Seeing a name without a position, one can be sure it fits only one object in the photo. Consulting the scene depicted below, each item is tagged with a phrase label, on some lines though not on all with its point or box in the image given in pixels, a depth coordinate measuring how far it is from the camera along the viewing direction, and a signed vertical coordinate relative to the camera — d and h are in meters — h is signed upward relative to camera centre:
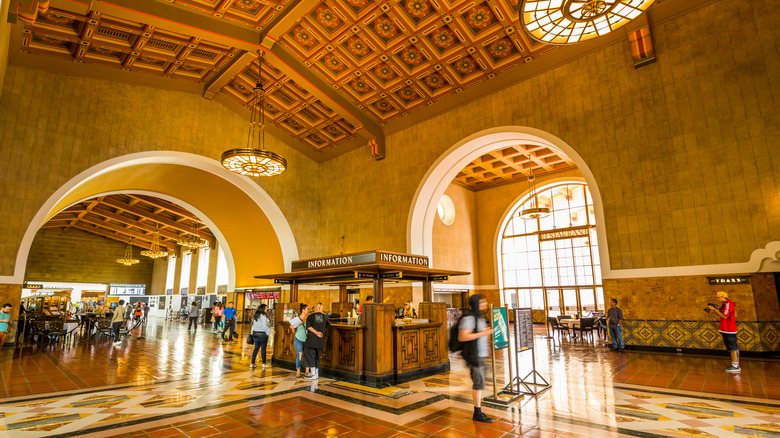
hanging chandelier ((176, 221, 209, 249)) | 20.50 +2.60
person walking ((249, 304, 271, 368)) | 7.47 -0.81
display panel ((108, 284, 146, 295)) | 29.77 +0.02
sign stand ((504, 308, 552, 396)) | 5.14 -0.79
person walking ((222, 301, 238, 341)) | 12.27 -0.97
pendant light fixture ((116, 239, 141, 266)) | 25.20 +1.87
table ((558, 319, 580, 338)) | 11.17 -1.15
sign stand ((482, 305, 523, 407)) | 4.75 -0.73
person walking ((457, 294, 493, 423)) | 4.03 -0.64
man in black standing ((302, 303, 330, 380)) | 6.24 -0.85
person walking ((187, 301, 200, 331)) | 15.65 -1.03
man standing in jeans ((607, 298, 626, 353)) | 8.26 -0.91
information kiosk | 6.09 -0.84
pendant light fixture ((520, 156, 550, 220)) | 14.79 +2.80
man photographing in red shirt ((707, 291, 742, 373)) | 6.07 -0.71
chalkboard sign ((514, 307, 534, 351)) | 5.18 -0.62
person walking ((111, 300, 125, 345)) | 12.14 -0.96
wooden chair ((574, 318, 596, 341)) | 10.46 -1.13
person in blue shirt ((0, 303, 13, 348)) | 8.60 -0.62
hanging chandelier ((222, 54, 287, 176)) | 9.67 +3.36
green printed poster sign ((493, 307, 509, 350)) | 4.93 -0.60
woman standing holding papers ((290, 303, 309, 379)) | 6.56 -0.84
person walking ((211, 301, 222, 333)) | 13.95 -0.91
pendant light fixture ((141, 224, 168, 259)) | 23.06 +2.18
